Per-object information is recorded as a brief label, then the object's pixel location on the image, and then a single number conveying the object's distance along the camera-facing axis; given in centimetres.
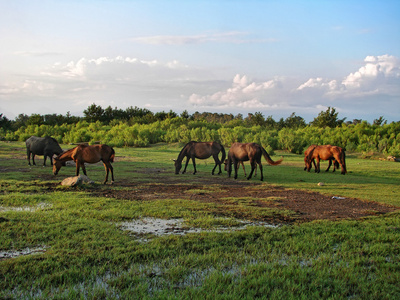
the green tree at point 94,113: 6211
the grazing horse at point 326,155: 1655
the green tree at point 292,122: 5565
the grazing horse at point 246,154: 1437
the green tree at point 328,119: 4725
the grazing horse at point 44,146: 1777
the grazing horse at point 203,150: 1662
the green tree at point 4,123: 5337
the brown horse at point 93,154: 1277
